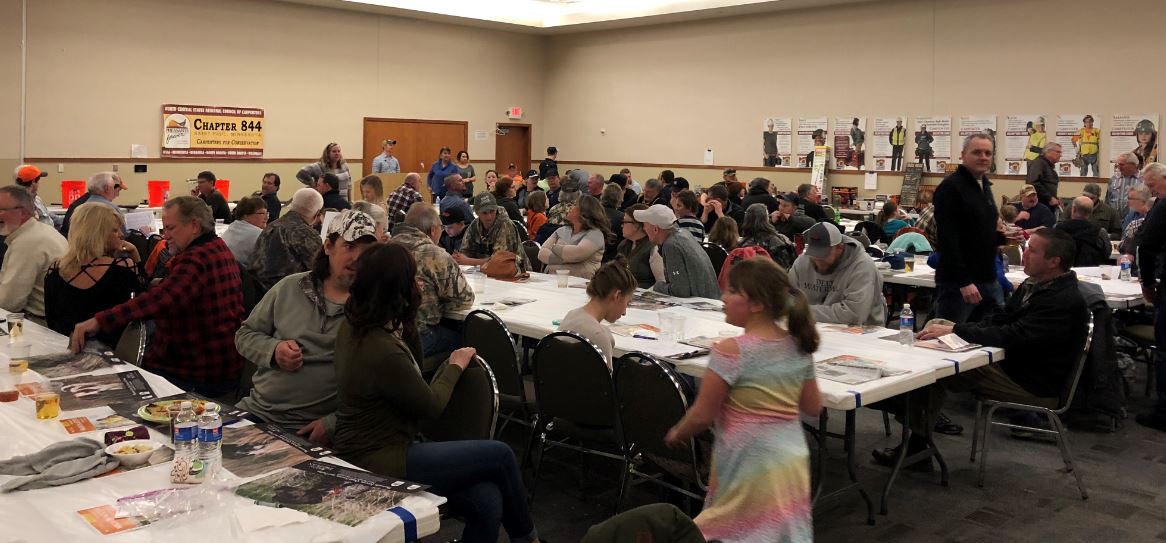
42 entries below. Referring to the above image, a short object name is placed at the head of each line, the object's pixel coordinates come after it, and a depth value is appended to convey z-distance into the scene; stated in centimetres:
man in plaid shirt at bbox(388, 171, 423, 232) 1056
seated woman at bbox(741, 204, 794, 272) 721
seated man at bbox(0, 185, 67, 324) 505
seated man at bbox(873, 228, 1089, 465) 468
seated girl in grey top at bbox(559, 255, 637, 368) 418
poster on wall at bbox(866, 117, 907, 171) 1459
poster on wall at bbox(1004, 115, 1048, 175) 1330
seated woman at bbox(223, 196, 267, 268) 695
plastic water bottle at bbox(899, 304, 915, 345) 462
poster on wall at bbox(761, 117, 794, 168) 1598
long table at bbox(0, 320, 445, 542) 228
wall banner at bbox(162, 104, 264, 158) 1512
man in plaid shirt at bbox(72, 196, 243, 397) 422
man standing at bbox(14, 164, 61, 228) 998
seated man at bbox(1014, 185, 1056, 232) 1073
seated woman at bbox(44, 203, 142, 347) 449
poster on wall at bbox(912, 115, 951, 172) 1408
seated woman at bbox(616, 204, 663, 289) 651
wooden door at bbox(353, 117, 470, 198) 1750
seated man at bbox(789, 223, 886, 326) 505
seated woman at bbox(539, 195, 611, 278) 713
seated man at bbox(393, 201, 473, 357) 524
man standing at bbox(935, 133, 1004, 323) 541
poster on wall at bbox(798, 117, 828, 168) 1556
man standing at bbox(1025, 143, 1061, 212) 1236
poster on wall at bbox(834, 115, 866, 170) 1511
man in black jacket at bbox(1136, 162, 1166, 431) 604
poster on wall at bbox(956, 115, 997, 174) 1368
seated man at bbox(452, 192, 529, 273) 732
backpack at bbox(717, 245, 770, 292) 605
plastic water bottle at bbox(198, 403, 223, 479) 262
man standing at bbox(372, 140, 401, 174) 1628
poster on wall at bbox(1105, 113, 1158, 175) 1232
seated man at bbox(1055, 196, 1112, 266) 823
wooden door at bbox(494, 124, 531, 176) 1963
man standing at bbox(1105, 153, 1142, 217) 1151
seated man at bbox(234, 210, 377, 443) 359
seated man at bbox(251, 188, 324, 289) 638
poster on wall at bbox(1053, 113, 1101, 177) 1280
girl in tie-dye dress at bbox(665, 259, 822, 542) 263
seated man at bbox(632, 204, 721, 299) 601
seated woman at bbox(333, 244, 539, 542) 307
